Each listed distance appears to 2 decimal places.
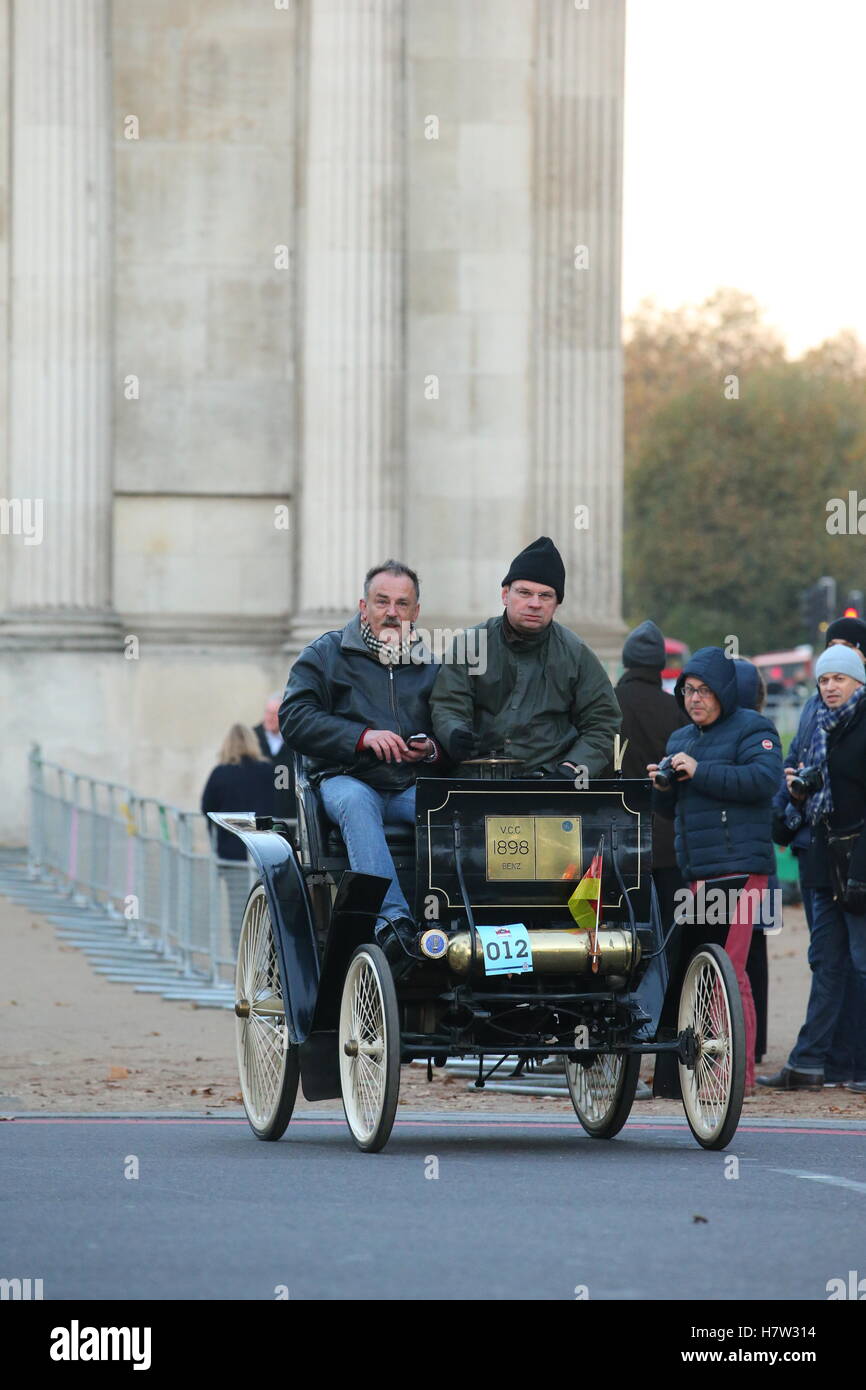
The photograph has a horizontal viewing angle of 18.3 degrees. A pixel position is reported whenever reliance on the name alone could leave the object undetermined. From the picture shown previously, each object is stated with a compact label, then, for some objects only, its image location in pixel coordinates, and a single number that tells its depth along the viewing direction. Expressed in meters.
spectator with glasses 13.11
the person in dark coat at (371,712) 10.00
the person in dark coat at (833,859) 13.04
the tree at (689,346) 90.69
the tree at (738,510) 79.81
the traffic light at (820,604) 36.56
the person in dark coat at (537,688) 10.14
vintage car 9.61
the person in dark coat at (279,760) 11.04
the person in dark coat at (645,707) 15.04
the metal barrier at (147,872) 18.86
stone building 28.20
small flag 9.77
